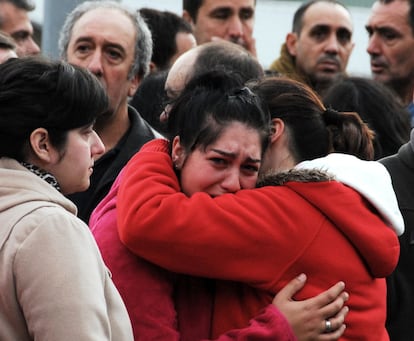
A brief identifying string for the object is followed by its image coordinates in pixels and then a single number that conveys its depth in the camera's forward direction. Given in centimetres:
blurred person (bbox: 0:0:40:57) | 1591
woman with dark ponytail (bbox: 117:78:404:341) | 713
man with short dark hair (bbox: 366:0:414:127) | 1519
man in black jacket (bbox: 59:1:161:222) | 1172
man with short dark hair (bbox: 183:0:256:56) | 1662
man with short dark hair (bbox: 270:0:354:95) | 1644
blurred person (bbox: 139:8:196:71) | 1548
